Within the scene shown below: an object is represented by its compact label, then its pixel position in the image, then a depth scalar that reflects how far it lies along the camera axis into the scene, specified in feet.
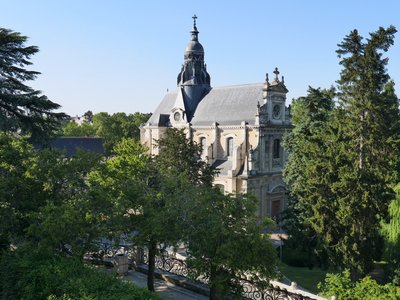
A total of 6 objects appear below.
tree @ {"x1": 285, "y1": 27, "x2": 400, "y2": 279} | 74.54
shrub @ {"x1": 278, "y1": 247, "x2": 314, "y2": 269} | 97.95
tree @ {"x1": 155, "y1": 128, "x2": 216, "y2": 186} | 101.35
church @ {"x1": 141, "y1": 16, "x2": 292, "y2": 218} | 133.69
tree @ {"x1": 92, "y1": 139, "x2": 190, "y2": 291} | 49.73
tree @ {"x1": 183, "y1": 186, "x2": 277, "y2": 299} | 47.16
